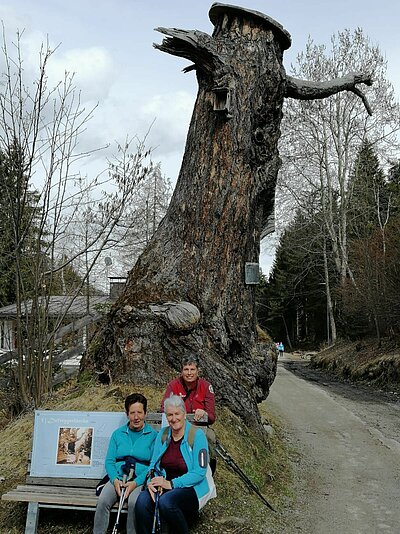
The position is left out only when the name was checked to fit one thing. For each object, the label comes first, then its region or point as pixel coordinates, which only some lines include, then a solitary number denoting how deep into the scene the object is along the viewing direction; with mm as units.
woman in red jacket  5516
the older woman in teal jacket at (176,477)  4184
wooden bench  4469
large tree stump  7086
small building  8416
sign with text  4902
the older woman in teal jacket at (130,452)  4367
